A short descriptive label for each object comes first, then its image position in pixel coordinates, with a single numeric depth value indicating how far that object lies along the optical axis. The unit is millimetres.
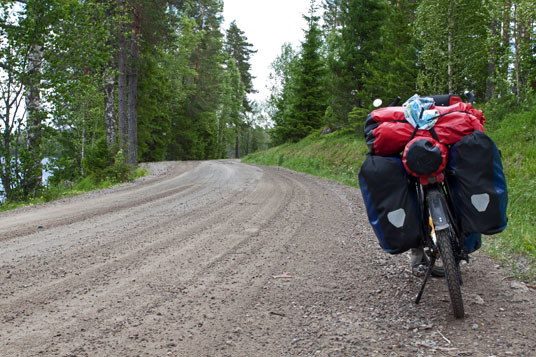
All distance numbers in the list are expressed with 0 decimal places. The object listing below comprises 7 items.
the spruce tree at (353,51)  21172
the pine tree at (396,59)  16062
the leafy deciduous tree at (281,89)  30547
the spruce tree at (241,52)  55812
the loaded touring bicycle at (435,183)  2982
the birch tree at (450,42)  14117
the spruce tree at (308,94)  26266
